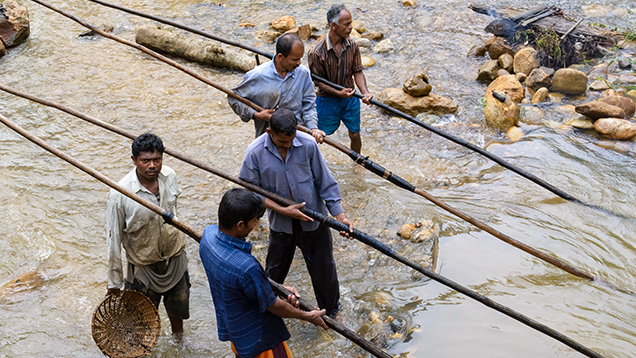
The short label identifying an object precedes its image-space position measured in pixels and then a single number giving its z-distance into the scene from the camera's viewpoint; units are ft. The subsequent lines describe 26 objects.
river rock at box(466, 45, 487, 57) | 23.94
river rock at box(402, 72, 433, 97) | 19.80
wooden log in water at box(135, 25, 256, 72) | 24.29
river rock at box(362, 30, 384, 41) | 26.50
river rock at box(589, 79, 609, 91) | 20.35
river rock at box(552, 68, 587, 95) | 20.01
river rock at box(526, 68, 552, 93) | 20.76
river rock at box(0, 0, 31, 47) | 26.43
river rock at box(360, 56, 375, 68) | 24.00
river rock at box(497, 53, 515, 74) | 22.25
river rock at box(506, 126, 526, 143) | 17.96
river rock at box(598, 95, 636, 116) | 18.13
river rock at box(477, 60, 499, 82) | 21.89
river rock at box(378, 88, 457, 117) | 19.80
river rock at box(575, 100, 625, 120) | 17.56
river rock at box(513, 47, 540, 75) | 21.63
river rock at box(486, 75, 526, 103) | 19.93
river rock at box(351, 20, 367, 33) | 27.22
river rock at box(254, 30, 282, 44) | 26.89
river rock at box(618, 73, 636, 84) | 20.64
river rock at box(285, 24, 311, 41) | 26.20
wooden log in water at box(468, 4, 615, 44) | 23.38
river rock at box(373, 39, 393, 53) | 25.32
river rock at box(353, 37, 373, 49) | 25.80
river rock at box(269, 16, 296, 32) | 27.84
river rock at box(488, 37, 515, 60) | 22.85
